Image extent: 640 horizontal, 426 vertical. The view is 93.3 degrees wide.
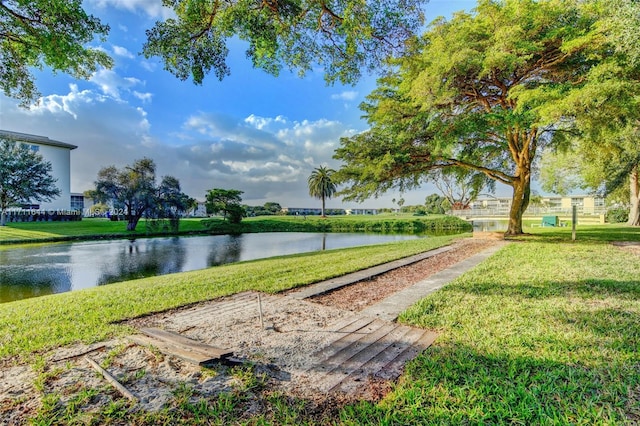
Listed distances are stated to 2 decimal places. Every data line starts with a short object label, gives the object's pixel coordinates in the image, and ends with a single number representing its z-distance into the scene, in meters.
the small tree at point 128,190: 28.20
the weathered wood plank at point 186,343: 2.59
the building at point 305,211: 69.94
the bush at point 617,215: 26.77
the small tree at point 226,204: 38.75
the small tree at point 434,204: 64.29
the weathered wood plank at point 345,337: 2.76
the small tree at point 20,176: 25.83
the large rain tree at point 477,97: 9.06
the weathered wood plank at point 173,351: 2.51
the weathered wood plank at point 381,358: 2.28
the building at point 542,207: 33.34
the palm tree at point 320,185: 51.25
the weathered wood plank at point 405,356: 2.45
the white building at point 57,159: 37.22
